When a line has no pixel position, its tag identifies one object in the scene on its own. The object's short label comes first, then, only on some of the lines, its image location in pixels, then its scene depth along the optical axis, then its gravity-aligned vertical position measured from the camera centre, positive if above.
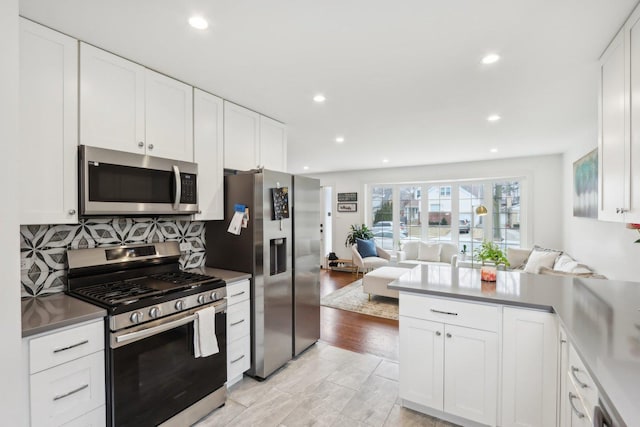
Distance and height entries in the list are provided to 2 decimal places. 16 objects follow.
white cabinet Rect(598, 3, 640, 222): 1.42 +0.45
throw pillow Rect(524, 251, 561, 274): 4.26 -0.69
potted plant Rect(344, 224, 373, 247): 7.01 -0.49
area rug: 4.25 -1.40
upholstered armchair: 6.23 -0.99
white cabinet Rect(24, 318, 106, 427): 1.36 -0.79
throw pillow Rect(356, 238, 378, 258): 6.53 -0.76
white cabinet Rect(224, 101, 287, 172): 2.73 +0.73
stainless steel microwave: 1.76 +0.19
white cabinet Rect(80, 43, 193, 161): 1.80 +0.71
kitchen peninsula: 1.47 -0.73
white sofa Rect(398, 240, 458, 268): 5.97 -0.85
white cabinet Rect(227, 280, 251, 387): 2.33 -0.94
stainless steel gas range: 1.61 -0.70
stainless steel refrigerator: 2.50 -0.36
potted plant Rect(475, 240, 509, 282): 2.19 -0.48
